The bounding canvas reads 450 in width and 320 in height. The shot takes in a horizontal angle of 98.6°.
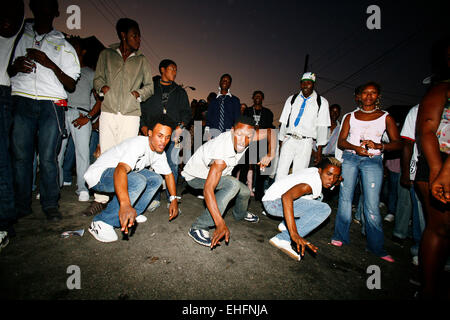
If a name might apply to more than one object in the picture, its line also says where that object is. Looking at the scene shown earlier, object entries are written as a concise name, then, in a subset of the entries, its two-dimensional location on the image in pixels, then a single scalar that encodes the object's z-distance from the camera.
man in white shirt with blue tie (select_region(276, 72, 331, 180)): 3.48
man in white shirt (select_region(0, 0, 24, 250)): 1.95
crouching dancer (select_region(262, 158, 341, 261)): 2.27
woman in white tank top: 2.52
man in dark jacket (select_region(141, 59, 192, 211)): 3.38
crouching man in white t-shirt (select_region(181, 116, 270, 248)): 2.25
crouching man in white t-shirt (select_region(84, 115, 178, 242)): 2.13
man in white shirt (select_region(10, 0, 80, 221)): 2.31
